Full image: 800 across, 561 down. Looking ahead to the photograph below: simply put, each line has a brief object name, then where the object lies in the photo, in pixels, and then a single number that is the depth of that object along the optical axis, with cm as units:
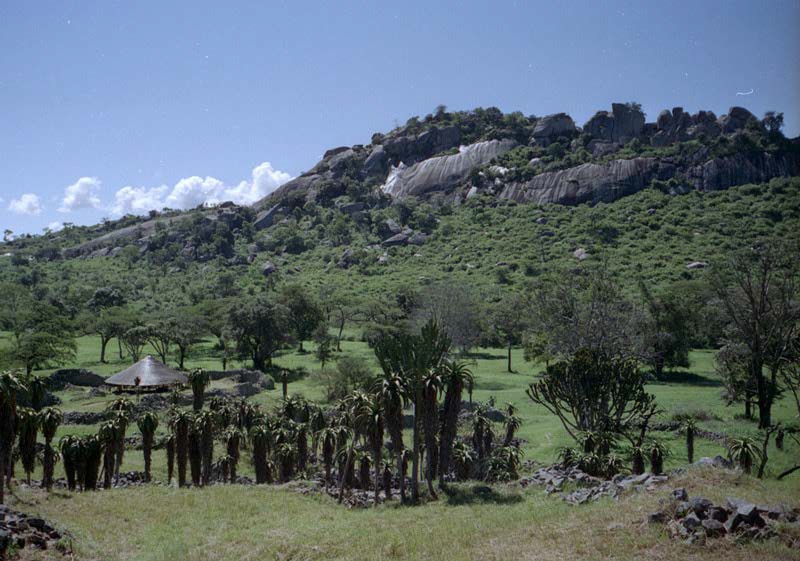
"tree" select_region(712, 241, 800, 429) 4241
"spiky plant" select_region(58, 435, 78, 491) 3358
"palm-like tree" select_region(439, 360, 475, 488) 3141
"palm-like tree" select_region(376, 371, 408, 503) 3016
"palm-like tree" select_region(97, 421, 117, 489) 3425
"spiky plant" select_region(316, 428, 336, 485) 3619
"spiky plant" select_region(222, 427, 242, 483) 3781
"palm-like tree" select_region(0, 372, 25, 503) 2457
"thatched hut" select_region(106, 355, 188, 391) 5559
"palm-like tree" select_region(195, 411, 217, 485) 3537
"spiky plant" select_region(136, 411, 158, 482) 3553
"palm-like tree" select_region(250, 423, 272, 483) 3753
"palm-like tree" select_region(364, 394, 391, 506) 3039
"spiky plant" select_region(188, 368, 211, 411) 4800
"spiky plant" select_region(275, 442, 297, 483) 3891
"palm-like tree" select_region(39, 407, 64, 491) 3222
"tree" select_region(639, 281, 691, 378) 6206
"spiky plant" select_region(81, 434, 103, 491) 3369
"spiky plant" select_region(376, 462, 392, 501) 3288
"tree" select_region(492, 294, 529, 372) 8381
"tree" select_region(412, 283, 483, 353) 7736
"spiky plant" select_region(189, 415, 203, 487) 3562
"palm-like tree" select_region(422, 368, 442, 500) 3059
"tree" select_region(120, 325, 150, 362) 7244
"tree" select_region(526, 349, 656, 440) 3784
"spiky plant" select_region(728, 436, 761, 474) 2823
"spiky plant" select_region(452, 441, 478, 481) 3700
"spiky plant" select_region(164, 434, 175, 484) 3719
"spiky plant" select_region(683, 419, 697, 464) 3388
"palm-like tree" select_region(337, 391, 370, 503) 3138
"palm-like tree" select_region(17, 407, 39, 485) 3147
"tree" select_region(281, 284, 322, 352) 8431
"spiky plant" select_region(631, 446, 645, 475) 3062
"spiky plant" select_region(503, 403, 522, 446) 4019
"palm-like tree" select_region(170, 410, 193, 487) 3506
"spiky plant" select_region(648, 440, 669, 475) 3016
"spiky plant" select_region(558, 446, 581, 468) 3183
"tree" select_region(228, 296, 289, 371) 7144
